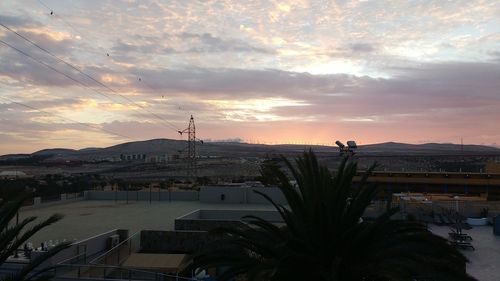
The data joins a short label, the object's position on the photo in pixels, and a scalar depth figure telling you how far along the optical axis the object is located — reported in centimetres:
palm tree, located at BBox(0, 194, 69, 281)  1057
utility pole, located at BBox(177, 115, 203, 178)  8850
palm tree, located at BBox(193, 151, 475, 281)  859
